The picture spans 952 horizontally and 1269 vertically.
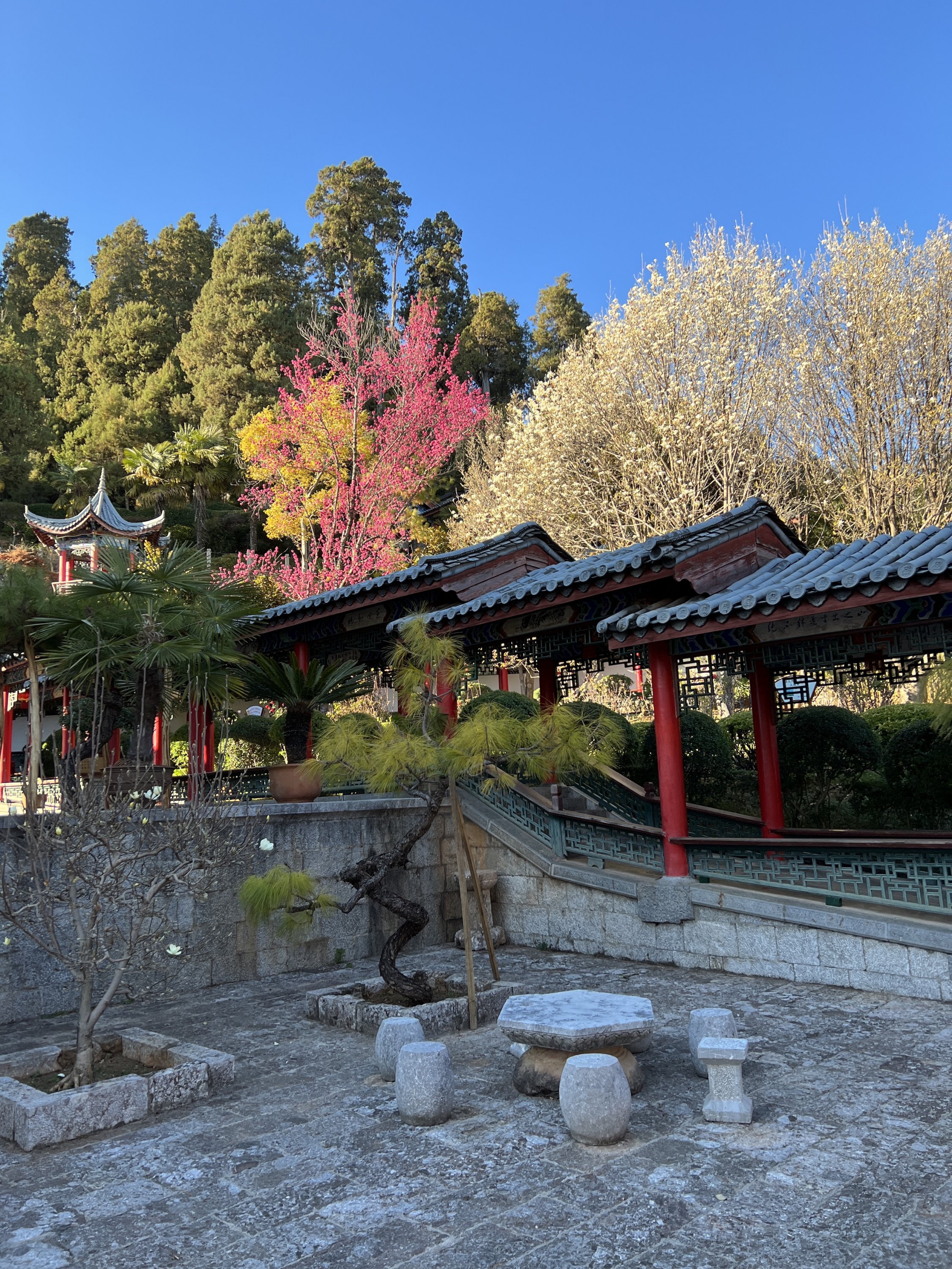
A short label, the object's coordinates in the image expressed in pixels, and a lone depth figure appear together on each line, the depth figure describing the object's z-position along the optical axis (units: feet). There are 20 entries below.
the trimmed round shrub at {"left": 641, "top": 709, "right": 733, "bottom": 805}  43.27
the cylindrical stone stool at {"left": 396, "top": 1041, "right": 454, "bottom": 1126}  15.67
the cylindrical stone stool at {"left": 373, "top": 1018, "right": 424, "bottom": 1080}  18.39
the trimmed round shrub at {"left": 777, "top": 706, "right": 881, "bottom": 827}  40.68
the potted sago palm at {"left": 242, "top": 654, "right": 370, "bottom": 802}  33.06
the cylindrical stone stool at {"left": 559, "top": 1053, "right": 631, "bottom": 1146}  14.34
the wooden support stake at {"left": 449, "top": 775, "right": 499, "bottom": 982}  22.33
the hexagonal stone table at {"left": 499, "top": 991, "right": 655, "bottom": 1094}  16.35
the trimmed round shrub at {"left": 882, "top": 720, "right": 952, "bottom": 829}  37.45
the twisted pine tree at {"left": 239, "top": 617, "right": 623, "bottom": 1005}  22.59
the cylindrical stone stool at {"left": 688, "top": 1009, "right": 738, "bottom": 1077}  17.63
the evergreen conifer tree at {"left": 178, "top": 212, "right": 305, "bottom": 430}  107.96
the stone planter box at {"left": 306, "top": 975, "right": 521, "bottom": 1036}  21.71
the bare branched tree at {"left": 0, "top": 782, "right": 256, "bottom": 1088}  17.10
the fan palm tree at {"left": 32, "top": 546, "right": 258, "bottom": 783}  29.43
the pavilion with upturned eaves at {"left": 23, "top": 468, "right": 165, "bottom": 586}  76.23
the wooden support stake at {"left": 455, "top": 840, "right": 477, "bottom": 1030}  21.68
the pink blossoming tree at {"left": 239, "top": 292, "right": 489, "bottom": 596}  74.23
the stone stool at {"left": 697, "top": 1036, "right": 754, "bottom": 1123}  15.15
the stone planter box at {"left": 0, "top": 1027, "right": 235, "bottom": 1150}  15.62
